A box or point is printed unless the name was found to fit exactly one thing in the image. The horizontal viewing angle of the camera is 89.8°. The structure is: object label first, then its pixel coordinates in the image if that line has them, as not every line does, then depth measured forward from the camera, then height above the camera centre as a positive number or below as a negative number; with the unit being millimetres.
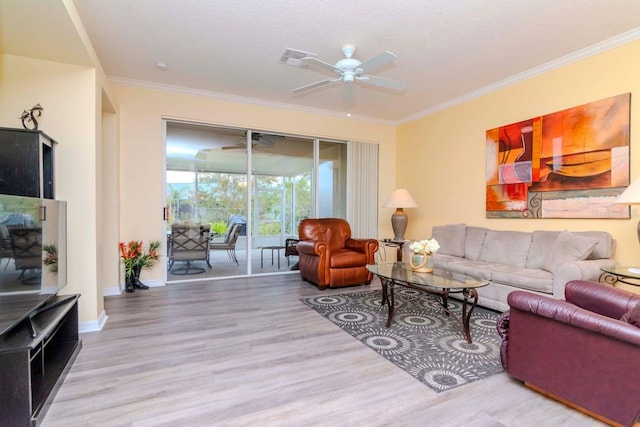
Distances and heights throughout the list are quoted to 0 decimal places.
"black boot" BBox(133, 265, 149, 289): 4320 -999
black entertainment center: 1561 -521
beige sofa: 2941 -552
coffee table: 2684 -664
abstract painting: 3154 +499
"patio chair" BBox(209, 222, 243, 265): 5222 -542
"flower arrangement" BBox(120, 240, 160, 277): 4227 -673
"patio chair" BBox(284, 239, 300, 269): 5590 -713
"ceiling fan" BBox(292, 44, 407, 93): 2902 +1319
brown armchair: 4410 -671
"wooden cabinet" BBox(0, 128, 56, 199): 2268 +305
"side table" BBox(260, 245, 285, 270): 5527 -749
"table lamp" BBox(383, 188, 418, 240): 5098 +15
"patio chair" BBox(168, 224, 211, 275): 4828 -597
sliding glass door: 4859 +243
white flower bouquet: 3191 -399
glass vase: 3264 -570
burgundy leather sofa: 1551 -762
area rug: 2234 -1130
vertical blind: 5945 +338
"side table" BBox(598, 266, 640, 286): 2525 -531
